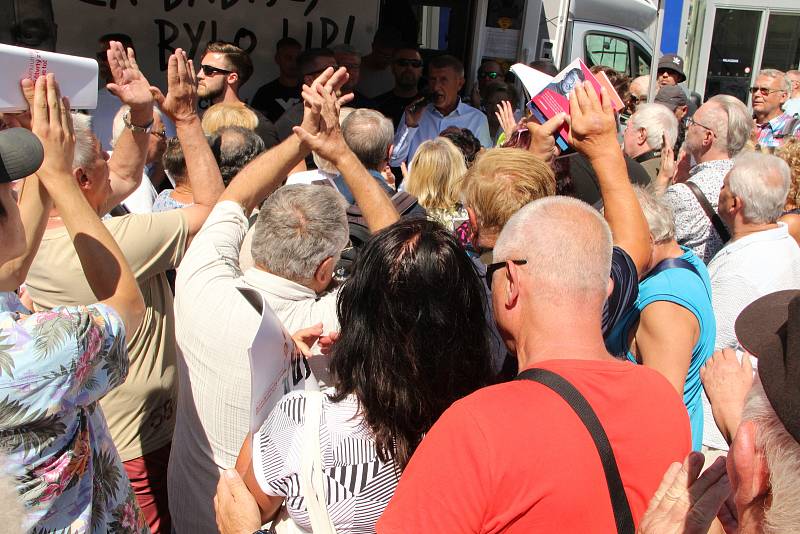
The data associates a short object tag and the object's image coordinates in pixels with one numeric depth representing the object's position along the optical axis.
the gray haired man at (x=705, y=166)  3.96
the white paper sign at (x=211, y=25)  5.40
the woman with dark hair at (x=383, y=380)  1.47
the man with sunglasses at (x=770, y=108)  6.96
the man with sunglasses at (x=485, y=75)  6.95
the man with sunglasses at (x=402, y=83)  6.50
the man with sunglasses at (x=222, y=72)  5.28
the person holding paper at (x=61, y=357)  1.35
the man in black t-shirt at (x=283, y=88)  6.14
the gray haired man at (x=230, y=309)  1.97
